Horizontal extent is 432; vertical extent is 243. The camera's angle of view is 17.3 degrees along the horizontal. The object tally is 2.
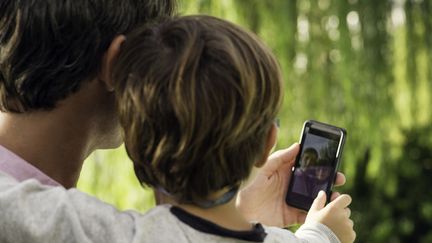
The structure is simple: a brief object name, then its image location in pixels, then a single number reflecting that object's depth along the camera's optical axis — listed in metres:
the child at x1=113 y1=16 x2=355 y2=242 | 1.45
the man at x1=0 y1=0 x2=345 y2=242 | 1.57
